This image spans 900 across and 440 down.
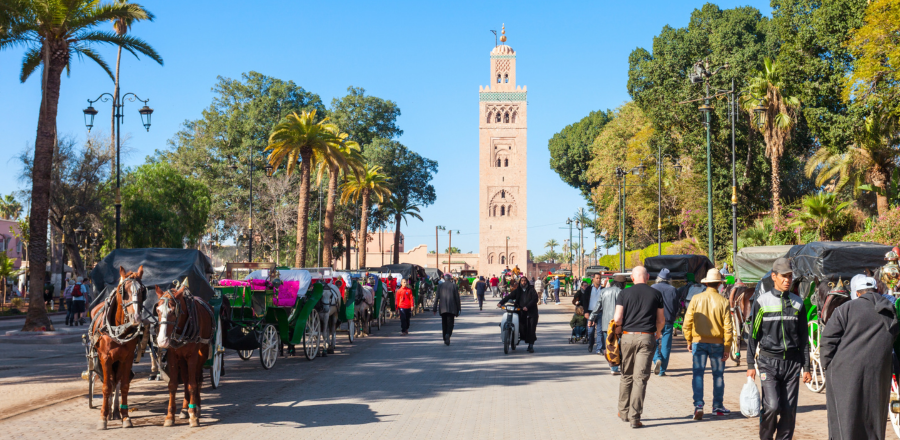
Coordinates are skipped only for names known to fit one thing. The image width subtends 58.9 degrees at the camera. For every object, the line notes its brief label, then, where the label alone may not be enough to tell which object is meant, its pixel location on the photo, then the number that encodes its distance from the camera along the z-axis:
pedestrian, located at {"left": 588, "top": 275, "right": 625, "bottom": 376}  14.62
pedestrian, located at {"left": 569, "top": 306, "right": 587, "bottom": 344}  19.39
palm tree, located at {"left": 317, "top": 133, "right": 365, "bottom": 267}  41.06
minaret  100.56
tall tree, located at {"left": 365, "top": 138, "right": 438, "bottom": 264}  68.00
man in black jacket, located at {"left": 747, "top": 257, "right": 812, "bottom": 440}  7.13
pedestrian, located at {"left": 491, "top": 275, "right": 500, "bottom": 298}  59.56
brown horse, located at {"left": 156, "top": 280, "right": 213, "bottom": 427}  8.44
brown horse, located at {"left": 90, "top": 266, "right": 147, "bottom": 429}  8.48
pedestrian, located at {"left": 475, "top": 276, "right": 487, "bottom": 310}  39.19
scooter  17.00
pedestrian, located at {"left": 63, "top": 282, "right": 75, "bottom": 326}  25.56
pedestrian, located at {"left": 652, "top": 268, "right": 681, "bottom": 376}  13.27
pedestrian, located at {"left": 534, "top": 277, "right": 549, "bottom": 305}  38.99
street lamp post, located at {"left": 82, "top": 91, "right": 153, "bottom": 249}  26.48
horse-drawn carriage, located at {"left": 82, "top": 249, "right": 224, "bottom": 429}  8.45
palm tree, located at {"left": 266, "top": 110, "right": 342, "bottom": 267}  38.19
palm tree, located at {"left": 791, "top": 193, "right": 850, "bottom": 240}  31.23
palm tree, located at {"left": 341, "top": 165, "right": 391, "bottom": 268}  56.69
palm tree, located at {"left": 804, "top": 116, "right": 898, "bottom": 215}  29.33
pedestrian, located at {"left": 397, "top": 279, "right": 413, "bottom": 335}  22.34
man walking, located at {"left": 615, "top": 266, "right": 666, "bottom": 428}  8.71
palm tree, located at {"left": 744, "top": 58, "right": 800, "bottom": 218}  36.16
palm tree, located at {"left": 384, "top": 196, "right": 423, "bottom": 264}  71.93
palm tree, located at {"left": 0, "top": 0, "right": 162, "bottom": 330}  21.44
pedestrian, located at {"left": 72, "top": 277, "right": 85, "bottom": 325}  24.91
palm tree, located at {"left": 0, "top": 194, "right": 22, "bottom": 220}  83.51
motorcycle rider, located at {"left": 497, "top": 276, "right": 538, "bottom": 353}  17.02
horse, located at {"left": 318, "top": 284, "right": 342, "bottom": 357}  16.86
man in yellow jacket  9.28
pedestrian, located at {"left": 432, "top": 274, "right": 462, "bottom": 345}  18.72
